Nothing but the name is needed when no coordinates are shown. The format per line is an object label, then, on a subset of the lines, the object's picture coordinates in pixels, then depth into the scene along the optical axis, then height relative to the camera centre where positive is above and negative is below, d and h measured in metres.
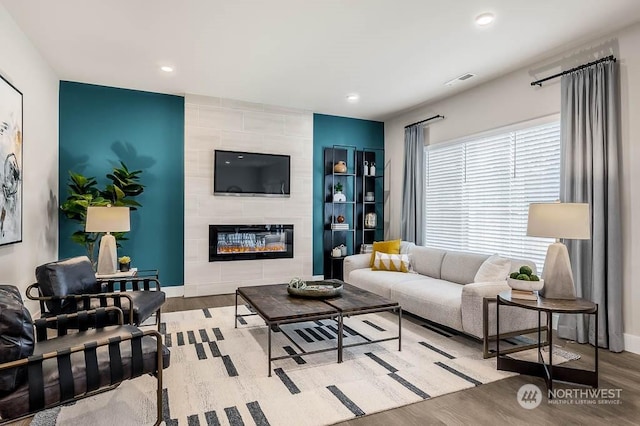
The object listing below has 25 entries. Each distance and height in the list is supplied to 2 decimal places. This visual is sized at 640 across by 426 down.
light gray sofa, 3.13 -0.76
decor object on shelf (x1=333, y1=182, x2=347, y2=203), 6.10 +0.36
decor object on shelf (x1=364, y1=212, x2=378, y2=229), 6.32 -0.10
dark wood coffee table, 2.80 -0.76
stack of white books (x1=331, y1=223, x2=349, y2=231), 6.09 -0.18
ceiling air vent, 4.26 +1.65
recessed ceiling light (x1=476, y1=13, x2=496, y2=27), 2.95 +1.63
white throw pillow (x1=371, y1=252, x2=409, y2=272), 4.69 -0.61
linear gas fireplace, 5.30 -0.40
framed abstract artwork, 2.89 +0.43
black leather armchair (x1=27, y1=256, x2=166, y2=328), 2.69 -0.62
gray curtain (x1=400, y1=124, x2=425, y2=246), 5.54 +0.45
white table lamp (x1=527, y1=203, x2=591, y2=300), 2.58 -0.12
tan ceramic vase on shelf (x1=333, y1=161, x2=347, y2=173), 6.09 +0.81
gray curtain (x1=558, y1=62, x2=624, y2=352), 3.15 +0.24
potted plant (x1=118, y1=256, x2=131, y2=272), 4.02 -0.55
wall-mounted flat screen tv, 5.31 +0.62
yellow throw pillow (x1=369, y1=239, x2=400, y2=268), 5.00 -0.45
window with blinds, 3.89 +0.33
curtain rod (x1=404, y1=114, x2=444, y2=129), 5.20 +1.43
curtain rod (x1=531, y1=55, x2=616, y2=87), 3.22 +1.40
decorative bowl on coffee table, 3.26 -0.69
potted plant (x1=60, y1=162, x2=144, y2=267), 4.16 +0.24
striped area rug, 2.15 -1.17
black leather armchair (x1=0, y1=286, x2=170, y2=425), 1.58 -0.73
